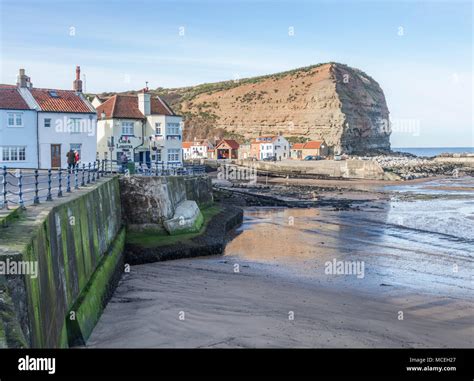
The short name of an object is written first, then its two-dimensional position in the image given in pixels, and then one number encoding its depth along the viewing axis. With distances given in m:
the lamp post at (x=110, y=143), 40.79
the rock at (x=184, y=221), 23.23
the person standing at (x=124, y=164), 29.38
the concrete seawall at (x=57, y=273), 7.10
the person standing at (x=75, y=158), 29.65
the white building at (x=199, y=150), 101.62
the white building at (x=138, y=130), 41.78
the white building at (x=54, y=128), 33.69
